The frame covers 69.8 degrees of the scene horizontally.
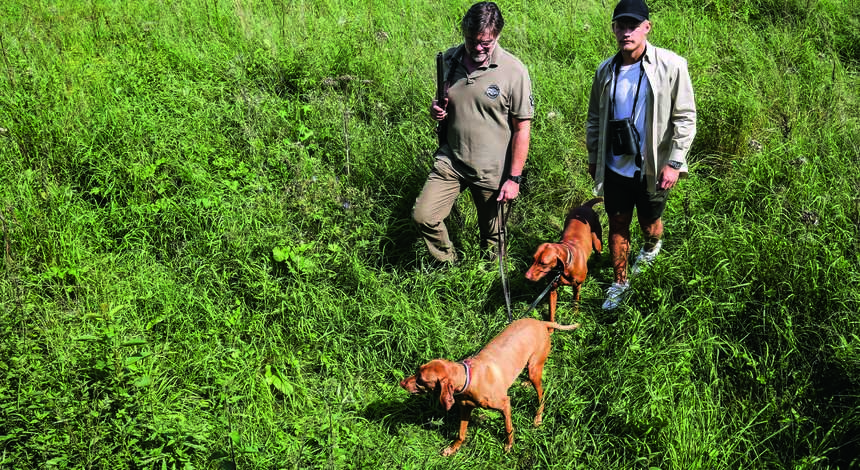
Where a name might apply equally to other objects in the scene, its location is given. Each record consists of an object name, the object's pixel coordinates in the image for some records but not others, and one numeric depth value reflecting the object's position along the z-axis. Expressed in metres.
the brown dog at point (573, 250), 3.41
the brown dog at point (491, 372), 2.71
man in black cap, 3.28
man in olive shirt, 3.54
